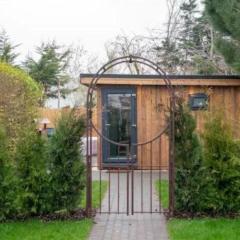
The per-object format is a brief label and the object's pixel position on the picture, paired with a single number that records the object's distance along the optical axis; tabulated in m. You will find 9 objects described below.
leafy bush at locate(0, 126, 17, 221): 5.23
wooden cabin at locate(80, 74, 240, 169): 9.49
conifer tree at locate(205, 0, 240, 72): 7.59
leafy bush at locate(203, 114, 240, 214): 5.39
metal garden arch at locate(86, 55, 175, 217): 5.47
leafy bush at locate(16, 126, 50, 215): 5.32
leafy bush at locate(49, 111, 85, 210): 5.39
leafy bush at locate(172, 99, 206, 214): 5.43
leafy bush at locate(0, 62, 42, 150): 8.54
